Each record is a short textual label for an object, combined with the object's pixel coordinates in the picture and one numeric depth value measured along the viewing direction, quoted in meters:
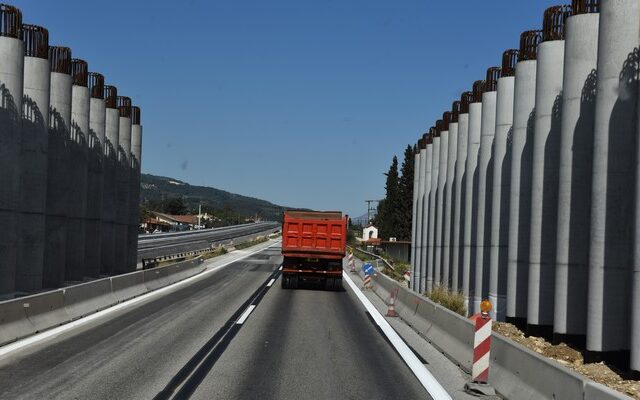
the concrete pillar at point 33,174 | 26.14
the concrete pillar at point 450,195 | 34.28
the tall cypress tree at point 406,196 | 102.19
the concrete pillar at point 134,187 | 48.47
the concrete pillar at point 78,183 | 32.94
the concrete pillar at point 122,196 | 45.50
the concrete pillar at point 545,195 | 19.27
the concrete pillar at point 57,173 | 29.86
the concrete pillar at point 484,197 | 26.03
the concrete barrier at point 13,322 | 13.38
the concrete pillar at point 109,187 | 42.19
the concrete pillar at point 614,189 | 14.41
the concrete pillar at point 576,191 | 17.00
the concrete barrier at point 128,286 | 22.75
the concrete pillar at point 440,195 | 37.62
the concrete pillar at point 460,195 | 31.28
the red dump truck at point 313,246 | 30.62
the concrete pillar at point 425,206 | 42.84
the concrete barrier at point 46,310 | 14.93
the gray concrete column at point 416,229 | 46.35
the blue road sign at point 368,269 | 33.94
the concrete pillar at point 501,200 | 23.69
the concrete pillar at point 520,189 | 21.28
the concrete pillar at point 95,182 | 37.66
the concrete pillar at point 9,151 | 23.33
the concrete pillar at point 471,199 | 28.38
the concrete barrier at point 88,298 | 17.67
